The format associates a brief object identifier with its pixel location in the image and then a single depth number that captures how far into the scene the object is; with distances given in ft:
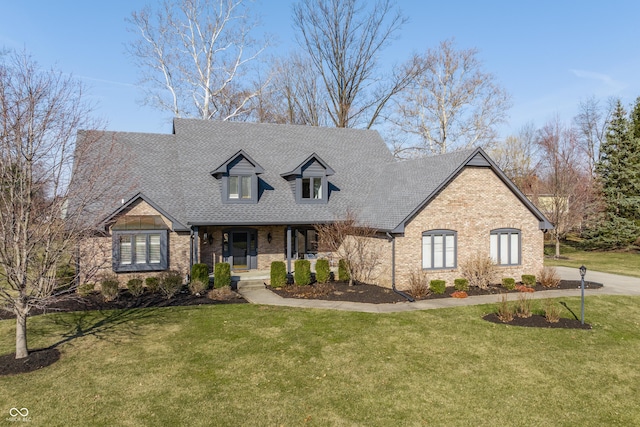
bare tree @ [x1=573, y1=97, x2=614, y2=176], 174.19
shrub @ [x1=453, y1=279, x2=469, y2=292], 58.80
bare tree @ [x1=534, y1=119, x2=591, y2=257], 113.09
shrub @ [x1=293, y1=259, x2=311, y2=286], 61.57
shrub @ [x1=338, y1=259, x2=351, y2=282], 64.59
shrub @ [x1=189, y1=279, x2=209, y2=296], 56.80
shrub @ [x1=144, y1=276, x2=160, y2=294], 58.49
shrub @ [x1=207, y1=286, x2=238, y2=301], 54.60
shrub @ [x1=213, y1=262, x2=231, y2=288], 58.08
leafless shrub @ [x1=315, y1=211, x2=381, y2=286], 62.54
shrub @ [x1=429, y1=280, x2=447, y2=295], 57.06
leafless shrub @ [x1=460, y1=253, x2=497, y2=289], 60.95
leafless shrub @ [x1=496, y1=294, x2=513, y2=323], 44.19
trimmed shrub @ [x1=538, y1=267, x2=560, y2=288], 63.41
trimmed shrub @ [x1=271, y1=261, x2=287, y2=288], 60.85
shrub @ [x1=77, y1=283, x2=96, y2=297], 54.49
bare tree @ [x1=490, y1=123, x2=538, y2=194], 156.62
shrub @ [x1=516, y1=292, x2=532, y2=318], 45.62
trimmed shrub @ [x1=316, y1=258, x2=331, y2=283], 62.18
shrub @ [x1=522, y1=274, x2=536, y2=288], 62.80
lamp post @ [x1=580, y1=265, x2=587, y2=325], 43.97
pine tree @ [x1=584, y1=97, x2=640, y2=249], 122.72
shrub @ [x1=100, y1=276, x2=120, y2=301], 52.70
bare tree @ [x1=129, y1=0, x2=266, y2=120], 109.50
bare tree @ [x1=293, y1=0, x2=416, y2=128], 127.34
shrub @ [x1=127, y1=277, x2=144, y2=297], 55.52
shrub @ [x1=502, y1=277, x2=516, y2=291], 60.90
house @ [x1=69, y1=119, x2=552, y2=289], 60.75
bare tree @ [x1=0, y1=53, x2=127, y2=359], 30.04
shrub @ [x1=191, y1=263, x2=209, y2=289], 57.77
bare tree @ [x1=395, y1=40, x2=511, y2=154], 121.39
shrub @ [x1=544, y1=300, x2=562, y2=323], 43.93
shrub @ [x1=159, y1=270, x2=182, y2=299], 55.52
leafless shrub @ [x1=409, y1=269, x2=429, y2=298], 55.52
